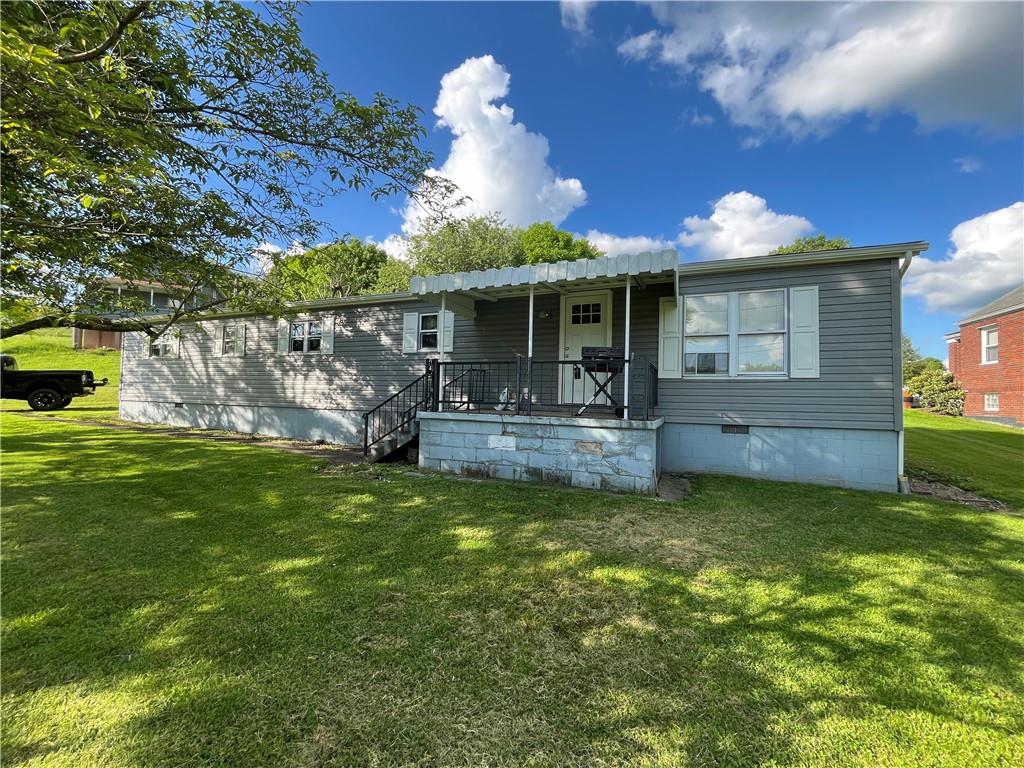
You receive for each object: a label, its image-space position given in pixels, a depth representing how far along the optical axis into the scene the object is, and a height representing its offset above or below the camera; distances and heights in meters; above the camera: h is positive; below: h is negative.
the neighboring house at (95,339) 28.61 +3.43
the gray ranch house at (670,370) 6.14 +0.42
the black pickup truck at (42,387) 14.32 +0.04
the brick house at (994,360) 16.67 +1.63
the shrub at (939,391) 20.28 +0.37
